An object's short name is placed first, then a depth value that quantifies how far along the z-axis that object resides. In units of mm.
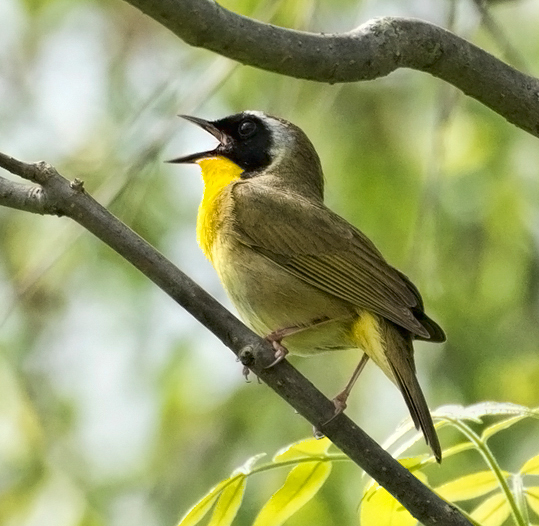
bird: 6977
